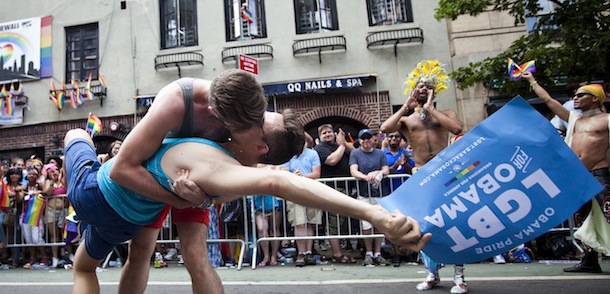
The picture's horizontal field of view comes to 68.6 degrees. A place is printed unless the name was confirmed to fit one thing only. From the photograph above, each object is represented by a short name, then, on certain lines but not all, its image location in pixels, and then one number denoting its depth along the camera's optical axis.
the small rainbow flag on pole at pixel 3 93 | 13.99
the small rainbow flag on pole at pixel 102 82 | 13.38
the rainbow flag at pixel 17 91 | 13.96
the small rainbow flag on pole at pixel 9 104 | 13.94
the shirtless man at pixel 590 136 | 4.82
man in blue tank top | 1.80
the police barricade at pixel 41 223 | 7.41
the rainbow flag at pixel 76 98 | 13.40
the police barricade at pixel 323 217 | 6.45
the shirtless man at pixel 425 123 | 4.75
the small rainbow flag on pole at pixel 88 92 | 13.30
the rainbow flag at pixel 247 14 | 12.37
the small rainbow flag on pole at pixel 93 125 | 4.63
